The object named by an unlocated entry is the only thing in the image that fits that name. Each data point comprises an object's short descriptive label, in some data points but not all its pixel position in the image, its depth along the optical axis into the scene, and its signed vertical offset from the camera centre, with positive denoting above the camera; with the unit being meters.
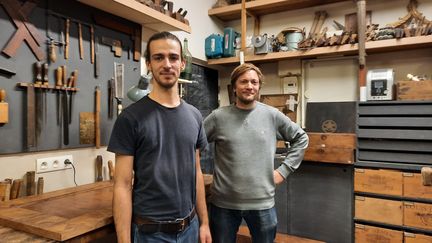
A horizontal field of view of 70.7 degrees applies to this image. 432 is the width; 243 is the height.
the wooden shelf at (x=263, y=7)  3.00 +1.14
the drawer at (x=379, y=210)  2.24 -0.69
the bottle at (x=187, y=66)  2.50 +0.44
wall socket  1.62 -0.25
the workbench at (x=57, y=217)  1.00 -0.37
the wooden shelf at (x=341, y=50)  2.44 +0.60
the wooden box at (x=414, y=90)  2.26 +0.22
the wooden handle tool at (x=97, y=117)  1.88 +0.01
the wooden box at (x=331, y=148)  2.40 -0.24
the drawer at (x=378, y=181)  2.25 -0.48
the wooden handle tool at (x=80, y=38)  1.80 +0.47
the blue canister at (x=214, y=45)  3.09 +0.75
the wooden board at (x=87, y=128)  1.82 -0.06
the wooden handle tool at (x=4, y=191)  1.38 -0.33
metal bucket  2.92 +0.77
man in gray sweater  1.53 -0.23
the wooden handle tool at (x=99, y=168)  1.91 -0.31
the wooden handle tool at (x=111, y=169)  1.93 -0.32
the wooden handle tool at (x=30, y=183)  1.51 -0.32
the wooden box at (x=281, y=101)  3.15 +0.18
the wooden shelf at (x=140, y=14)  1.80 +0.68
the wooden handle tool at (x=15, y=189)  1.44 -0.34
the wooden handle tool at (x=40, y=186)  1.54 -0.34
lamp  1.83 +0.17
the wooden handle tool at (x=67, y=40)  1.73 +0.44
